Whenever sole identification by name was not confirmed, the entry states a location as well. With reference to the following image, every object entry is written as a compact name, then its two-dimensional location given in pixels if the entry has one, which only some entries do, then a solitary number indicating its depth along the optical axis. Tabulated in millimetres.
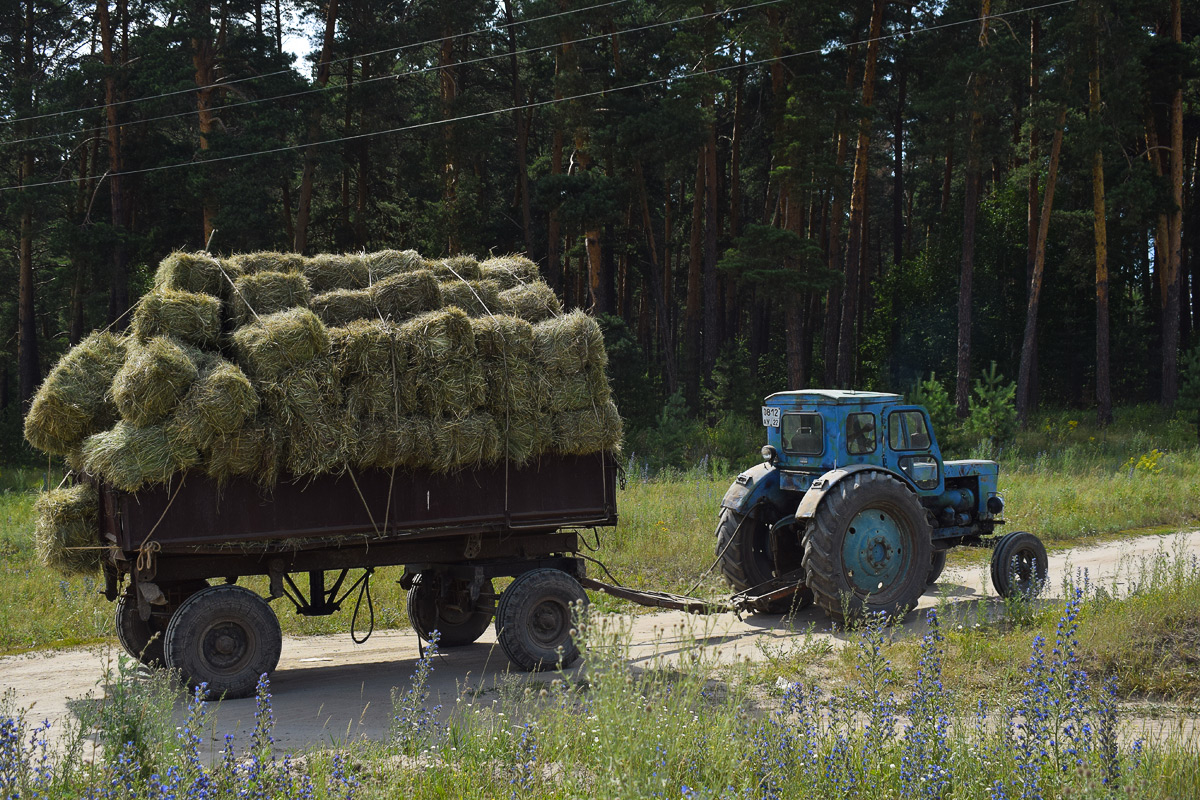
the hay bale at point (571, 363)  9156
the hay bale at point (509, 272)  10148
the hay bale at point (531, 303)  9680
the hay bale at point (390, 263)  9469
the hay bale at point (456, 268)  9758
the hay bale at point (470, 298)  9422
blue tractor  10531
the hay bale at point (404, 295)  9016
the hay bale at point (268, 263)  9172
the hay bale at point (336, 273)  9344
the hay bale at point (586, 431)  9133
